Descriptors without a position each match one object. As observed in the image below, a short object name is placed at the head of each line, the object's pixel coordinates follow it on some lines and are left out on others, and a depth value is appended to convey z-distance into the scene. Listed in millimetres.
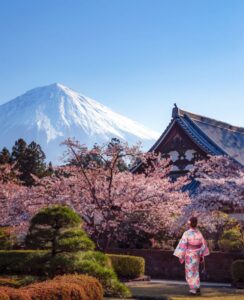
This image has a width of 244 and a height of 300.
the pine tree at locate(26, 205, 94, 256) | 13180
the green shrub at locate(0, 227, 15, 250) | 22031
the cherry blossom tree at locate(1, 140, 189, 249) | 17453
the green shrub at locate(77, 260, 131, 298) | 12852
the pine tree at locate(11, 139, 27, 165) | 45281
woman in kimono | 13727
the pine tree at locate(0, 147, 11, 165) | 41938
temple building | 29609
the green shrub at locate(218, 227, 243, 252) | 21438
